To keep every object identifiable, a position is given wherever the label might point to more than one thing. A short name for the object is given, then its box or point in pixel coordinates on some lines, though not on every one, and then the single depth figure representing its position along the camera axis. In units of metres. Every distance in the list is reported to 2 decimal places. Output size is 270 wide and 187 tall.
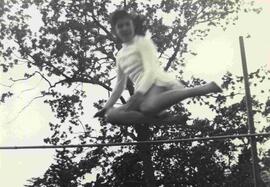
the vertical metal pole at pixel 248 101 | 9.63
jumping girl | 5.16
